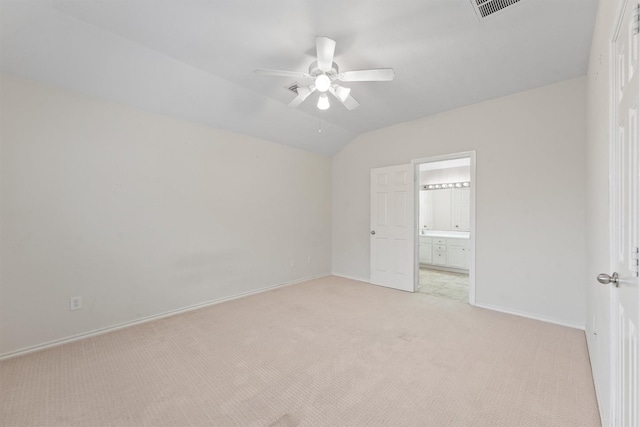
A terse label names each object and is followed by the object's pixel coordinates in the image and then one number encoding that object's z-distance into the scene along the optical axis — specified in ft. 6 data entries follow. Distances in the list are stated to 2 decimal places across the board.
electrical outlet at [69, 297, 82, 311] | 8.51
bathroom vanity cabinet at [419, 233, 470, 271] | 17.65
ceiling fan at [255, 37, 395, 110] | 6.69
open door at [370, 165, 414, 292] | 13.75
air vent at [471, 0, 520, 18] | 6.10
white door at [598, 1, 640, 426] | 3.05
